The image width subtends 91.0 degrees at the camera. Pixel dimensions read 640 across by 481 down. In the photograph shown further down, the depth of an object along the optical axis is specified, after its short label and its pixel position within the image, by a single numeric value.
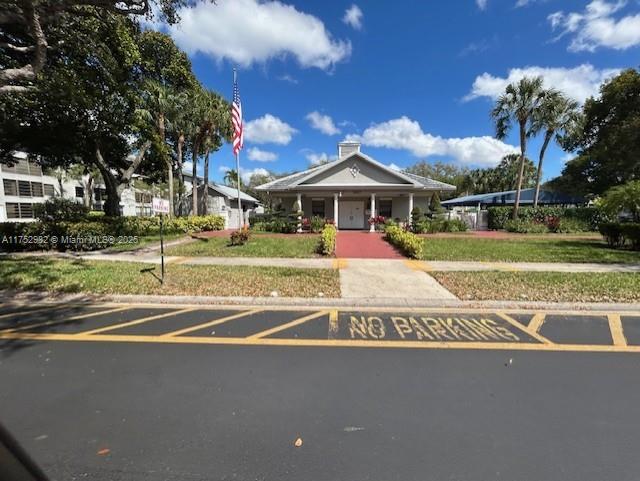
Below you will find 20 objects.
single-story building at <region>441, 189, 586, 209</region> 29.70
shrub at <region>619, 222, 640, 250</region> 12.61
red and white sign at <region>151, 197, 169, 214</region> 7.20
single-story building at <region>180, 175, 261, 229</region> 32.17
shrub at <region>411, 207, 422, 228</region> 19.82
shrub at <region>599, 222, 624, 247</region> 13.56
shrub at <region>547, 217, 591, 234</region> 21.83
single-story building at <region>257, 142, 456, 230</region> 20.59
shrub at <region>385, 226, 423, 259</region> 11.13
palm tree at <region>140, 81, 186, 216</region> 17.17
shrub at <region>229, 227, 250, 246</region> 13.97
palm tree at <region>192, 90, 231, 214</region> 24.06
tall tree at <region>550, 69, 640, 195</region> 24.05
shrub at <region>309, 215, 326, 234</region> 19.88
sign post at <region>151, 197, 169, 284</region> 7.20
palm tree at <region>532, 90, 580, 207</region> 20.50
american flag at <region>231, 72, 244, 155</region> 15.03
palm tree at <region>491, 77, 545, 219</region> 20.72
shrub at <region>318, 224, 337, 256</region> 11.69
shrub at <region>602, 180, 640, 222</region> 13.13
